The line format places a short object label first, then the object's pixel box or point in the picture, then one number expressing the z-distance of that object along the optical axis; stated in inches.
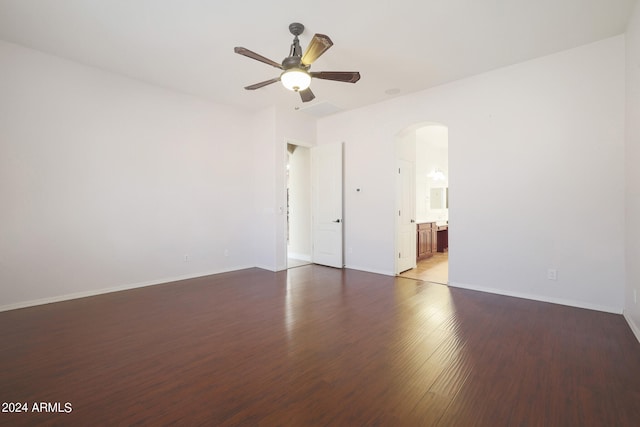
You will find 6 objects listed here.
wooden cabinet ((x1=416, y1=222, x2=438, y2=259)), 258.7
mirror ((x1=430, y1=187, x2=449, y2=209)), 331.9
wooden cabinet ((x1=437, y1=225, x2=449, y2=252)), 310.3
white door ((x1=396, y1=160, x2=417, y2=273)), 205.9
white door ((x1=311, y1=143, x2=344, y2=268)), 228.1
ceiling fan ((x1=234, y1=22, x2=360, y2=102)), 108.6
